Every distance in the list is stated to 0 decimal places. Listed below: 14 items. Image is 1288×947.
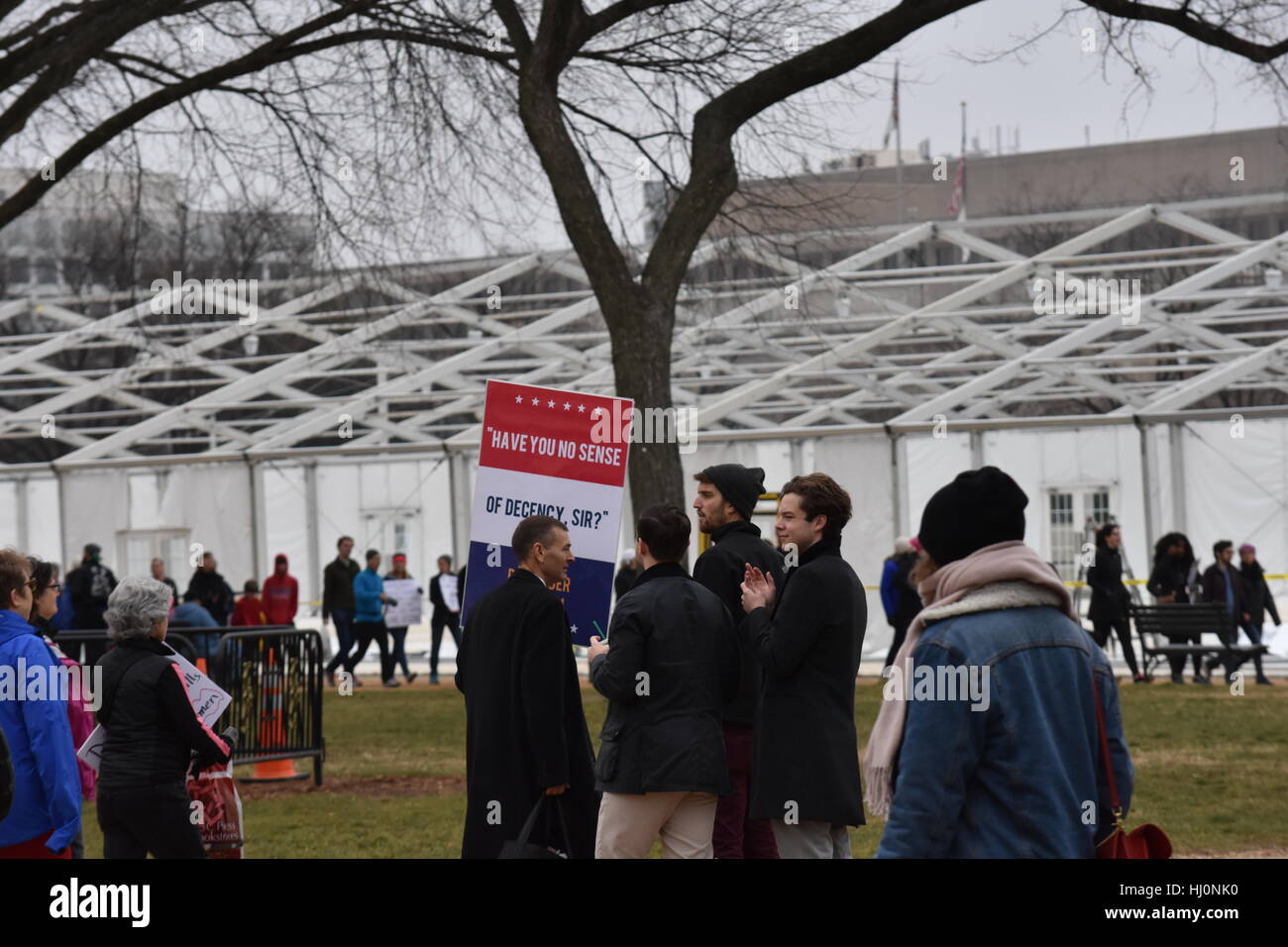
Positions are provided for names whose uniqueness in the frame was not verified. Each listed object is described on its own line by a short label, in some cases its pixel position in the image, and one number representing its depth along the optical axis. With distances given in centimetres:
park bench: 2003
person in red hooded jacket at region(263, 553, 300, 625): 2231
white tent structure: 2345
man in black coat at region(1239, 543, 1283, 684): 2122
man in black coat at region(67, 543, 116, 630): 2106
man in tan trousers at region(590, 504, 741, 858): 655
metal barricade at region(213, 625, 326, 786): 1290
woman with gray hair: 677
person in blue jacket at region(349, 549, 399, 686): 2247
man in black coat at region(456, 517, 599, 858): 693
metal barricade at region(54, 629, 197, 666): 1379
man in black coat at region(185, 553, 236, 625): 2208
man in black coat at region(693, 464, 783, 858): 722
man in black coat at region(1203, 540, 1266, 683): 2114
